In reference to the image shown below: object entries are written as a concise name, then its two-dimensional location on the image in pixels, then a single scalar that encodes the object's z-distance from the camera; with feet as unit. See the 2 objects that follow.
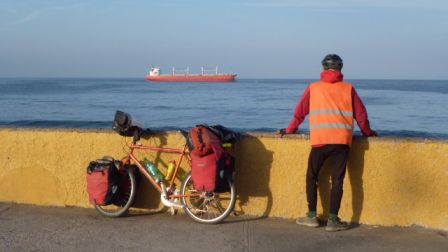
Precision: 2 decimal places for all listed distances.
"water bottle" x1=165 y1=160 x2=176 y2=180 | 19.11
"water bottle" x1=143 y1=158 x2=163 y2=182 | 19.20
